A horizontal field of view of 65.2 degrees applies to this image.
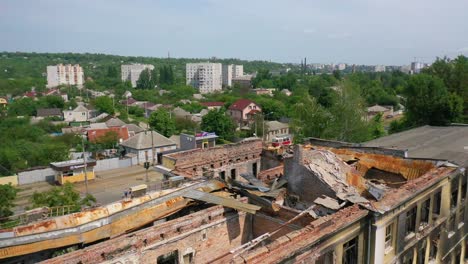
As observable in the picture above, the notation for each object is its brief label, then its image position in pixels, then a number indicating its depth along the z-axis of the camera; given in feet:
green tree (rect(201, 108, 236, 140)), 205.46
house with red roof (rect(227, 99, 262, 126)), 265.54
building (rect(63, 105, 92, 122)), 279.90
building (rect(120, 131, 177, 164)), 168.04
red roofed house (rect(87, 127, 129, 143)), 190.29
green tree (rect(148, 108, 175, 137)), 215.51
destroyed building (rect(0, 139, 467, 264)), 35.60
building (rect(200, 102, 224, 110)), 324.97
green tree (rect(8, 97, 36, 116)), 284.41
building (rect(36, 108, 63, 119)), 281.97
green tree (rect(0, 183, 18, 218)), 92.49
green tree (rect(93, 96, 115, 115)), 305.32
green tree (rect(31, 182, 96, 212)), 84.12
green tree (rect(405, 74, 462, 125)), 114.21
